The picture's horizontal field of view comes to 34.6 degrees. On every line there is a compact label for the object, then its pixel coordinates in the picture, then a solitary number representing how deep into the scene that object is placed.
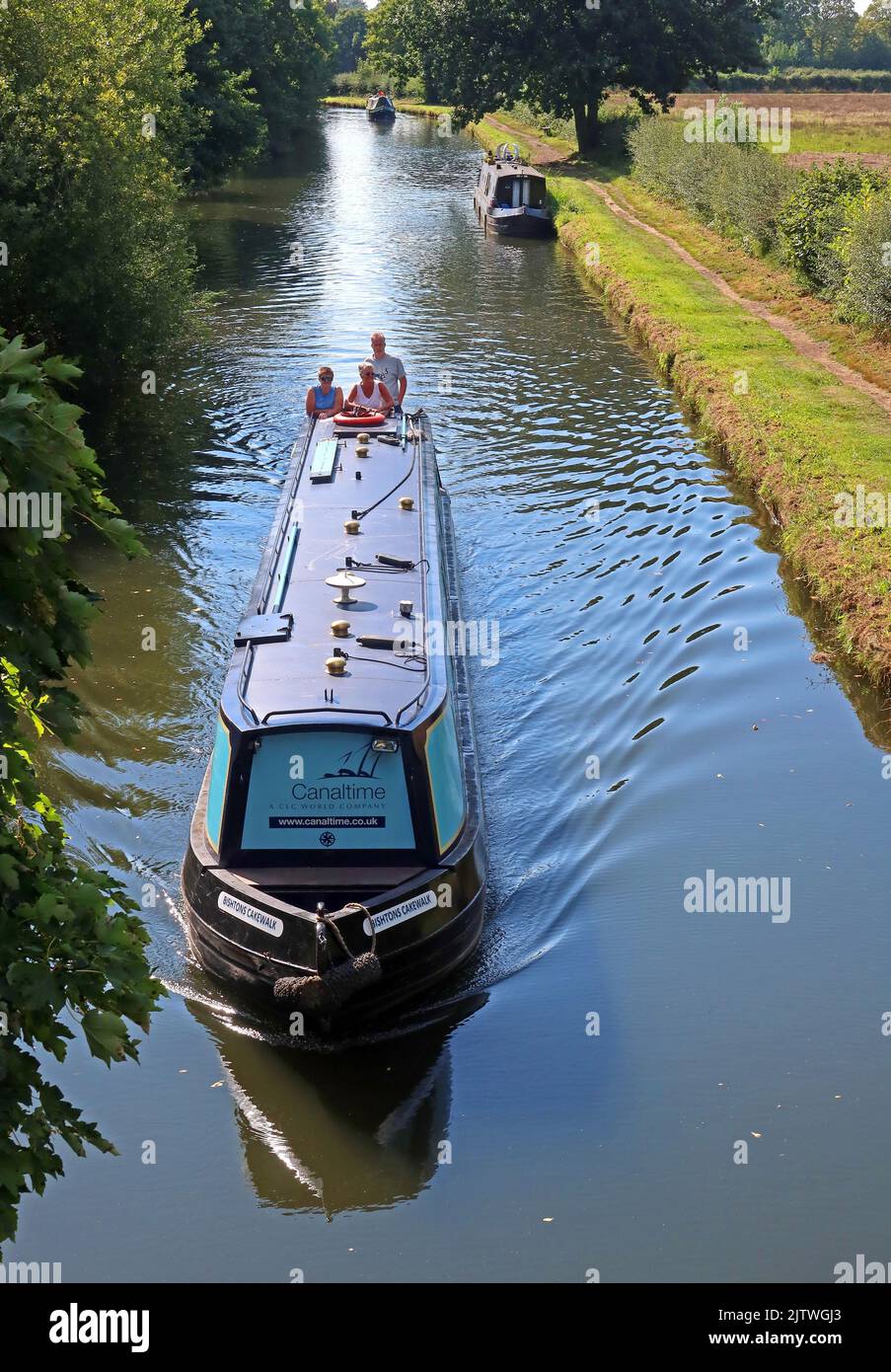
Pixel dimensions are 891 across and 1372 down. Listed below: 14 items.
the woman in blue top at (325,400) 17.16
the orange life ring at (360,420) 15.73
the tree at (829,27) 138.12
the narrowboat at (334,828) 9.12
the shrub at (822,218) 26.80
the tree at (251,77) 38.66
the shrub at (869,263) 23.55
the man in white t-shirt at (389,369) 17.81
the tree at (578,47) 47.72
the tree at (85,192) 19.05
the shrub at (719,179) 31.27
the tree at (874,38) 127.94
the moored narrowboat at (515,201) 38.56
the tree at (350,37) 132.50
